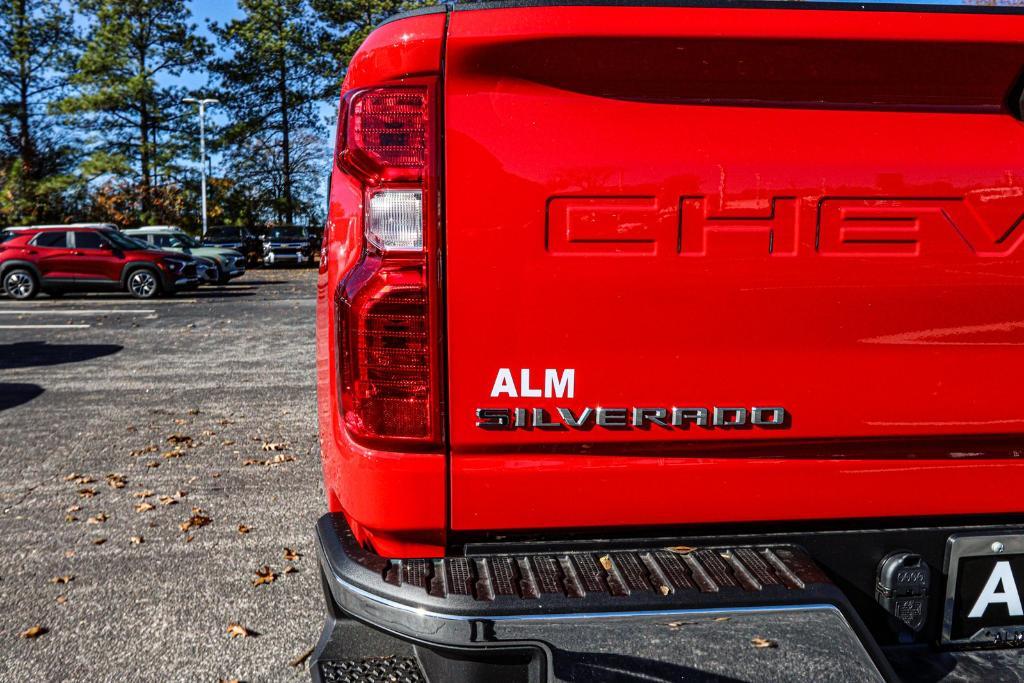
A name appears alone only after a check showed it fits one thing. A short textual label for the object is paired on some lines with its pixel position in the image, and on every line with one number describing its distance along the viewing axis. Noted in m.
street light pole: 38.65
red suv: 19.47
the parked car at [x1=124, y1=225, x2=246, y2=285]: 23.52
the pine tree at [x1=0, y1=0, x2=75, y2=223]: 37.34
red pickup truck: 1.71
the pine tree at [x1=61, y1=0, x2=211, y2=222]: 37.28
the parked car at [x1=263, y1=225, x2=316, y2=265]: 34.16
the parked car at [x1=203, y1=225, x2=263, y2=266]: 33.94
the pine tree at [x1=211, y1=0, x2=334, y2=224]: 41.56
